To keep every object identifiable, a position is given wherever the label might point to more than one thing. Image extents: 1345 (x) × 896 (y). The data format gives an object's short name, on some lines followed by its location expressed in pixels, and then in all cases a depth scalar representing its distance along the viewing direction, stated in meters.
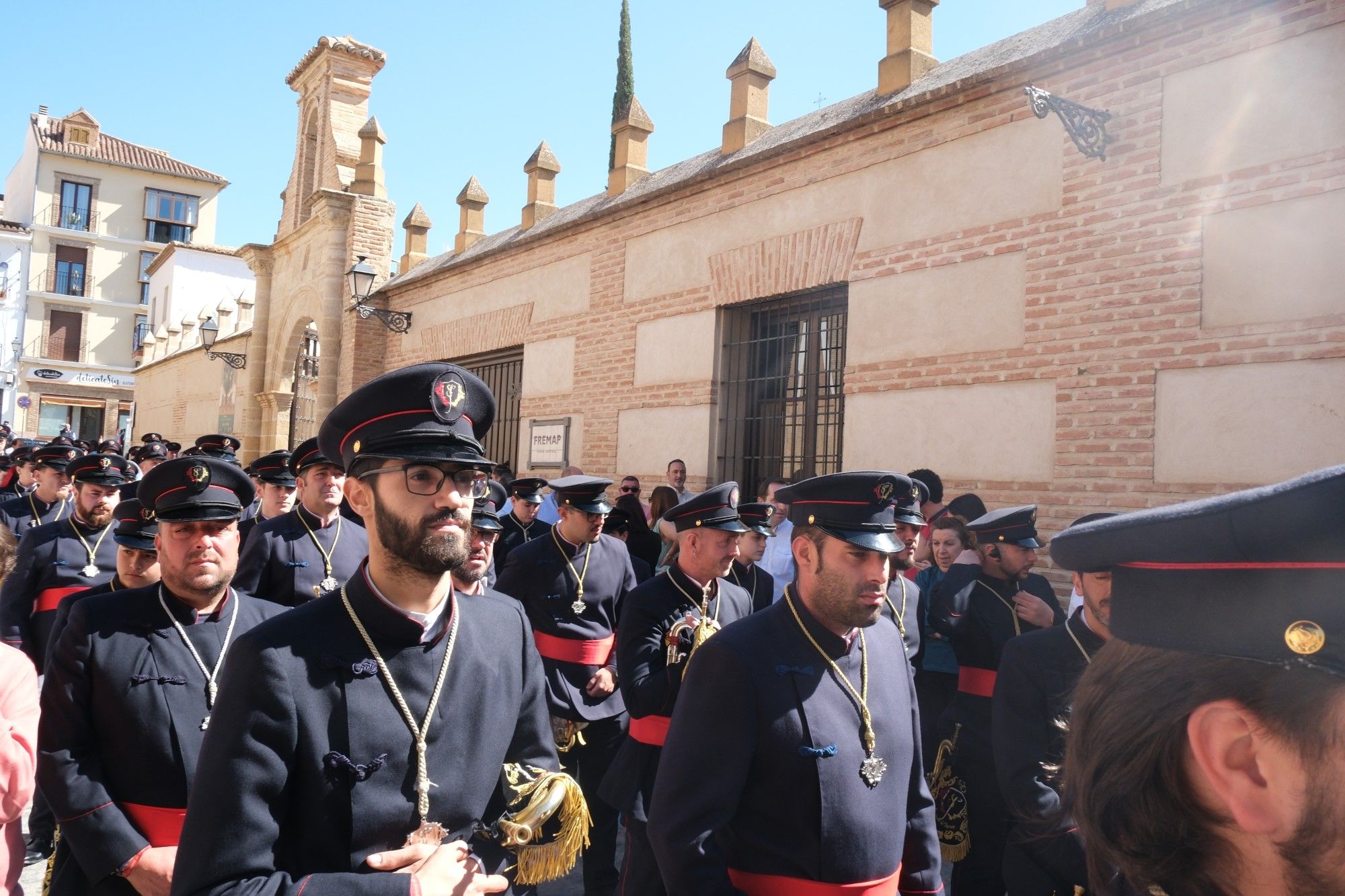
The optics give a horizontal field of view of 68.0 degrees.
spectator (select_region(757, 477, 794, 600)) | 7.66
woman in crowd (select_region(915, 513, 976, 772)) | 5.47
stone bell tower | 19.50
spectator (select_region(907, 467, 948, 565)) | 6.84
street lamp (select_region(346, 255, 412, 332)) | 15.62
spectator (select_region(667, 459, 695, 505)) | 9.92
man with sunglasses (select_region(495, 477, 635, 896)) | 5.36
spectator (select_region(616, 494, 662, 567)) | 8.90
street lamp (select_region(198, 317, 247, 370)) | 21.55
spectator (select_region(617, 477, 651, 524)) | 10.55
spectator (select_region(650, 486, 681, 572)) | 9.41
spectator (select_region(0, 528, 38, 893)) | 2.09
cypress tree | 24.88
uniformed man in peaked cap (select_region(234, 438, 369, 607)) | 5.34
